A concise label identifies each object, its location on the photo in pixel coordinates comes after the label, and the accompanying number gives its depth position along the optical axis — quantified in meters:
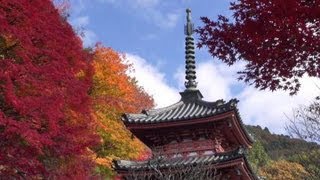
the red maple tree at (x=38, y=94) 12.80
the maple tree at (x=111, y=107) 23.73
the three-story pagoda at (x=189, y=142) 13.09
